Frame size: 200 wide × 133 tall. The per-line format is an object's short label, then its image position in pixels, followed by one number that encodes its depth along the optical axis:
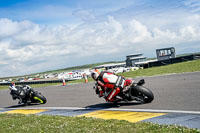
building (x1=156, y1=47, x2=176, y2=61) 55.78
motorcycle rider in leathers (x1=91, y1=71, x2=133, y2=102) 10.02
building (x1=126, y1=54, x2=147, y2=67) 84.50
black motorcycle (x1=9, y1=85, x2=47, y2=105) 13.61
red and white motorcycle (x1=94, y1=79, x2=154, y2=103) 9.62
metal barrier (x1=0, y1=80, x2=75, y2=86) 36.64
